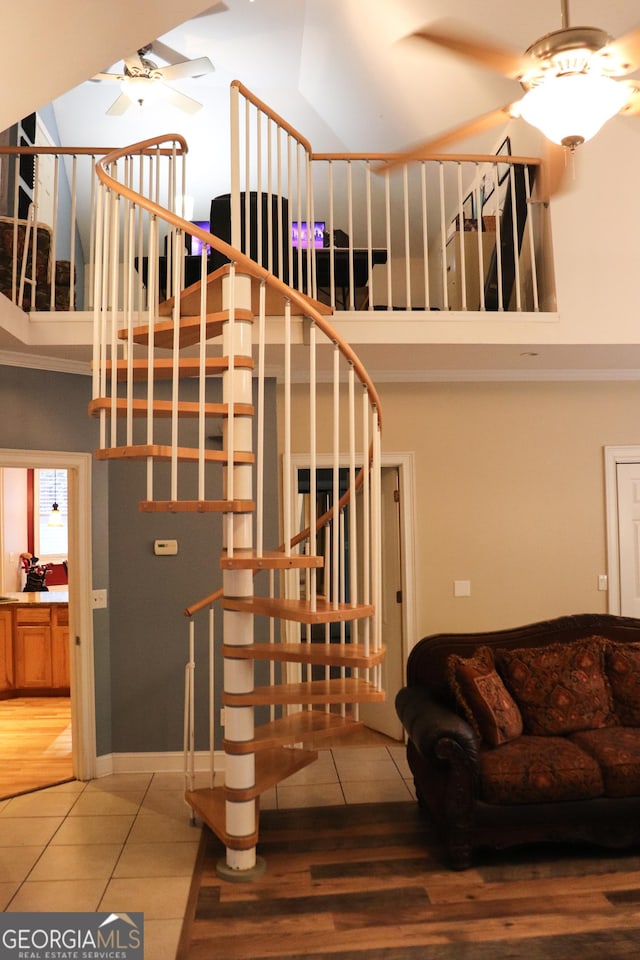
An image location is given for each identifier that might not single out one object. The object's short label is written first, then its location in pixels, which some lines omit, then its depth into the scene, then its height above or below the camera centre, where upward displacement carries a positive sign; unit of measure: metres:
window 8.53 +0.01
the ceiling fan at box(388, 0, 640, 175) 2.39 +1.35
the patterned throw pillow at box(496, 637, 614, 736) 4.23 -0.95
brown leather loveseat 3.70 -1.11
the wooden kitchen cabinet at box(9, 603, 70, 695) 7.06 -1.12
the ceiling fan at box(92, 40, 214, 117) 5.37 +3.02
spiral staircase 3.35 +0.06
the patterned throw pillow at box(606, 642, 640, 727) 4.33 -0.94
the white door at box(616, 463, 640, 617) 5.68 -0.17
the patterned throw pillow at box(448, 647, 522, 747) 3.99 -0.96
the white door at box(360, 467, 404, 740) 5.73 -0.68
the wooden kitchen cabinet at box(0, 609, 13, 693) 7.06 -1.11
